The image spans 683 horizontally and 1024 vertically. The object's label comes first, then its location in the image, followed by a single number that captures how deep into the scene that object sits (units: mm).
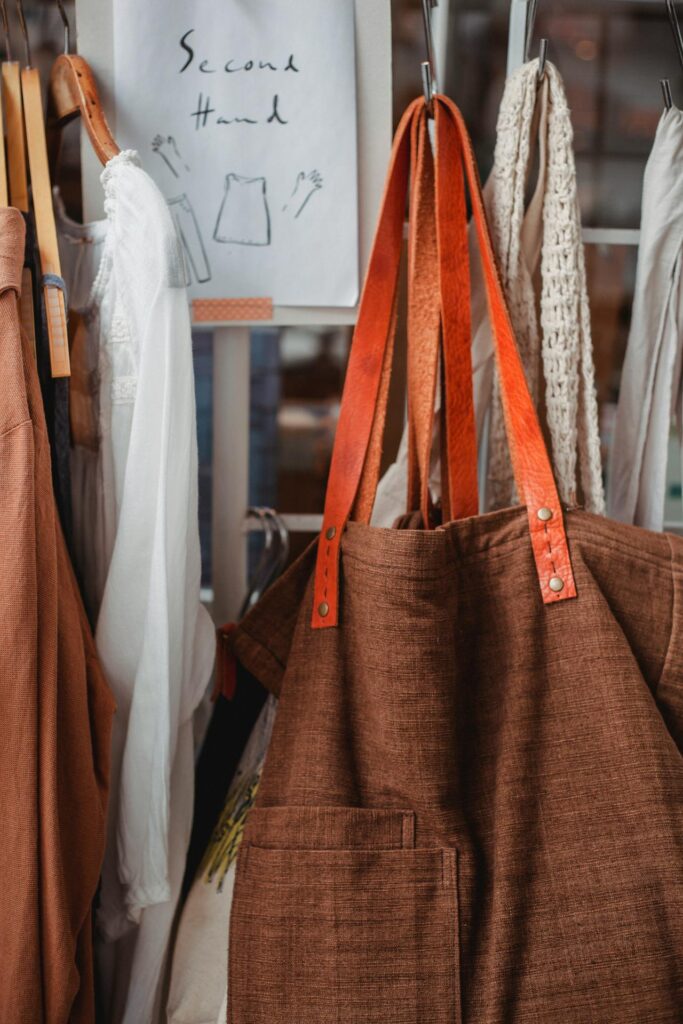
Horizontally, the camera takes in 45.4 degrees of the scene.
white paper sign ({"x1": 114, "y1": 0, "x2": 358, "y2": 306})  884
